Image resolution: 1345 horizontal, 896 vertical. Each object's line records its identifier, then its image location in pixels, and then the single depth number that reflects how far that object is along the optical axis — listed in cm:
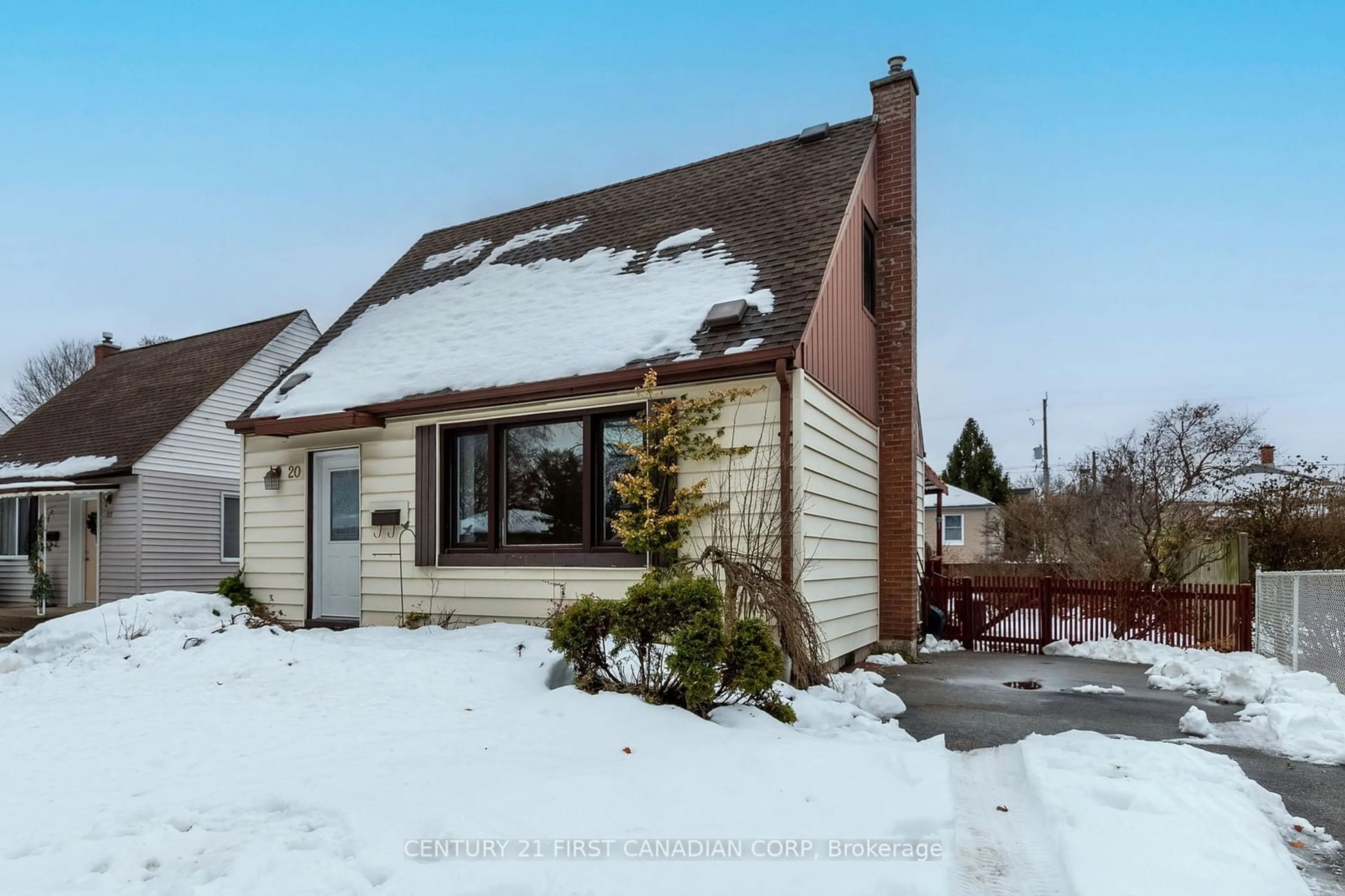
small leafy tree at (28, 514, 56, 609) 1642
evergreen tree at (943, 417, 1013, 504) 3806
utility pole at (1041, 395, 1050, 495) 3481
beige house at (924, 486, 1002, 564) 3231
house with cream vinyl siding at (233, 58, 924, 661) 787
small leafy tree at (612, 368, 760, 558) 750
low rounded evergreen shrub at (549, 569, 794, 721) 516
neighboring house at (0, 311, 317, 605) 1606
